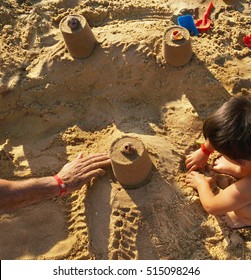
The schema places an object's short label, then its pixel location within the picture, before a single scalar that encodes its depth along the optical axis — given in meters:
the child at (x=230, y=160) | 2.24
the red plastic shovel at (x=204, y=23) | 3.62
